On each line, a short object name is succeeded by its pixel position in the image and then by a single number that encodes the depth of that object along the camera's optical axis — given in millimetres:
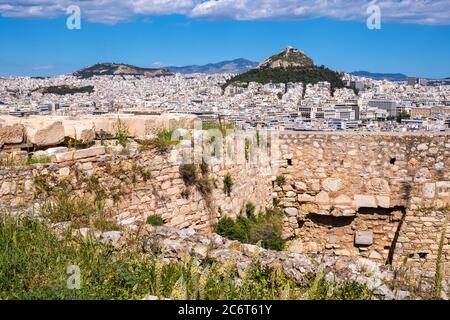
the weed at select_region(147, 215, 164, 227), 7195
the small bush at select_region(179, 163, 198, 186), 7726
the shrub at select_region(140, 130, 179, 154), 7301
